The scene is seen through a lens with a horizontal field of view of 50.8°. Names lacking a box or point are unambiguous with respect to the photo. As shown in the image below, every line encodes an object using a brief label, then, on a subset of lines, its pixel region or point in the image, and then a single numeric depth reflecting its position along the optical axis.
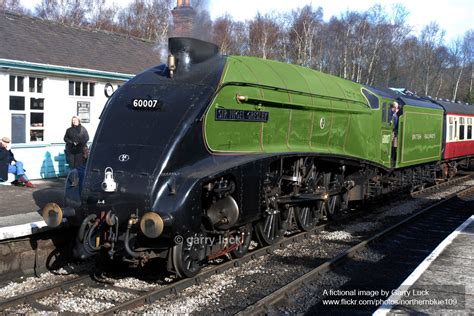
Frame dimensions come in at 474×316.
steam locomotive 6.06
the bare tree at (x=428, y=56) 52.64
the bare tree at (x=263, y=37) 39.53
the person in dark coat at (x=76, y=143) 11.83
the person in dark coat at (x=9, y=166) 11.42
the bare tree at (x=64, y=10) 43.41
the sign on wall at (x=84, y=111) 14.61
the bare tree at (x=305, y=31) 38.33
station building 12.60
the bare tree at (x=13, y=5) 44.62
